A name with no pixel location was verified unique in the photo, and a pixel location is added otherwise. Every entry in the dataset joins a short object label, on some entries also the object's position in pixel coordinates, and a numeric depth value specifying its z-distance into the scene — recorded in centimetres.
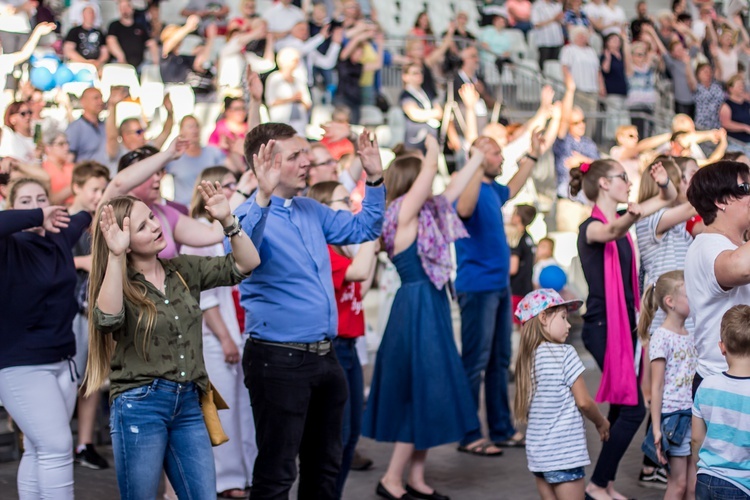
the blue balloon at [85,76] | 2296
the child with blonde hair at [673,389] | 1014
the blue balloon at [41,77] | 2211
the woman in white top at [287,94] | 2218
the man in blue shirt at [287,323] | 878
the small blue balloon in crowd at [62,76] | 2256
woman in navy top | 931
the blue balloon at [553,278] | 1857
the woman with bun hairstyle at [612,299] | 1110
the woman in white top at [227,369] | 1174
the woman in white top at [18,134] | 1714
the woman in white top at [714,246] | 827
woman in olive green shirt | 795
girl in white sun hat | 955
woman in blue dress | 1155
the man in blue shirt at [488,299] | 1351
